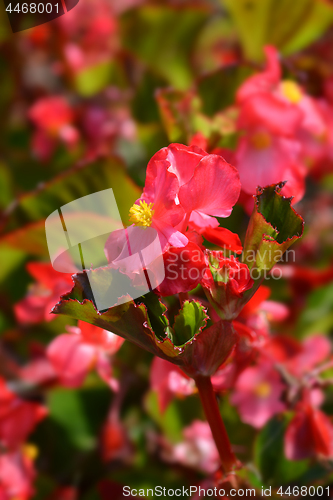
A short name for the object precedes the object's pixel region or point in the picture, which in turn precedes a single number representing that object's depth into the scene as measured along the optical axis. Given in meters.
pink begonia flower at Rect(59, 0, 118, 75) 0.59
